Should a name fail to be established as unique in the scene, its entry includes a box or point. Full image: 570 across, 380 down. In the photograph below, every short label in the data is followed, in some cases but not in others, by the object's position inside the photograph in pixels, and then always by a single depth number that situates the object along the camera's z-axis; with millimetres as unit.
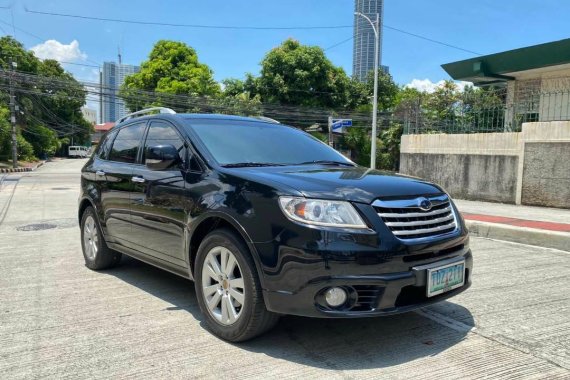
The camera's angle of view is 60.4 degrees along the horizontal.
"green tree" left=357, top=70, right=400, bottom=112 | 40531
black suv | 3066
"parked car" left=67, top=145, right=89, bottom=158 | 69375
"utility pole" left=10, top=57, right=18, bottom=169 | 35500
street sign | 21797
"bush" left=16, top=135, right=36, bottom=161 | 41406
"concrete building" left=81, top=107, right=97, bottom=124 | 119812
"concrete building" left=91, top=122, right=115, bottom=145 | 97862
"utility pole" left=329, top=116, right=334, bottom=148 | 20614
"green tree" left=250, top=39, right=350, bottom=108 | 35844
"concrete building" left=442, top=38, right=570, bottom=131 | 12602
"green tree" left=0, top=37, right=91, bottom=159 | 45250
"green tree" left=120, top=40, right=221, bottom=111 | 40219
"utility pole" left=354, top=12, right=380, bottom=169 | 21297
